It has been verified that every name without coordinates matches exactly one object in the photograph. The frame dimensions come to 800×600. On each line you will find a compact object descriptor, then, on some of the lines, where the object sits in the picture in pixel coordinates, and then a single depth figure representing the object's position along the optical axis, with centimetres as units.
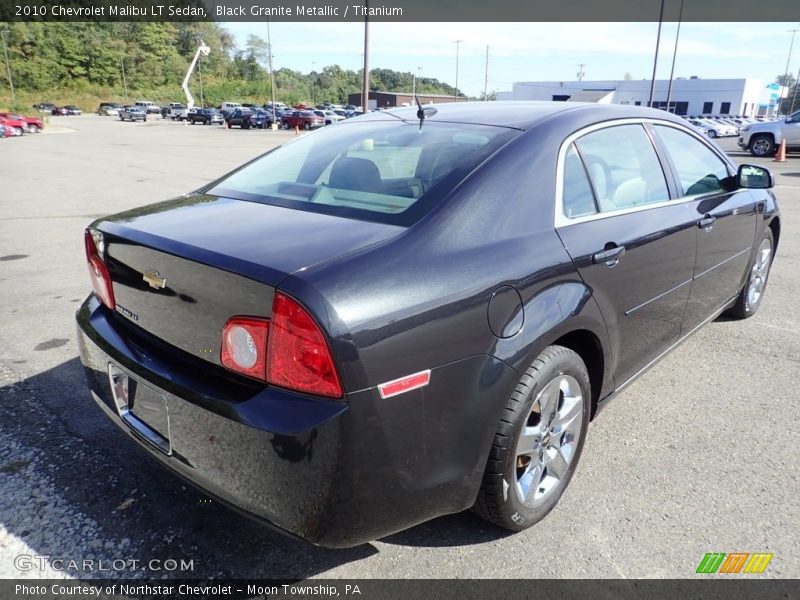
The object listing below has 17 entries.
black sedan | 169
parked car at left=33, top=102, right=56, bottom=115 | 7355
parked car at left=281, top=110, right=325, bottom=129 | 4548
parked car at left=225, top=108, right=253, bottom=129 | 4909
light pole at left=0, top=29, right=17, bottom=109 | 7362
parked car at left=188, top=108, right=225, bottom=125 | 5578
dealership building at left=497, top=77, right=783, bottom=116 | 7556
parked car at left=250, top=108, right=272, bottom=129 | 4872
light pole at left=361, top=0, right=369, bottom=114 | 2611
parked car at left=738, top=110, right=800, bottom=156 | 2122
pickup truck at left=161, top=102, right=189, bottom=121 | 6562
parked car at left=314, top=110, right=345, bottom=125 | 4772
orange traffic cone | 1980
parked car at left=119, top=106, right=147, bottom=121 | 6094
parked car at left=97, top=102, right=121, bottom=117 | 7800
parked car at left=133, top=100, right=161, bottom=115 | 7001
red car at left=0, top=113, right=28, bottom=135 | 3403
